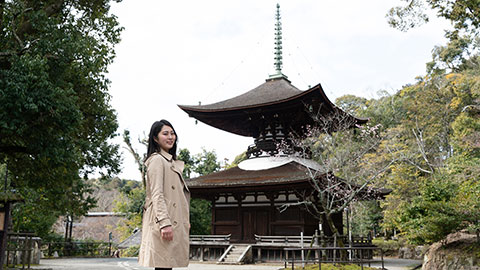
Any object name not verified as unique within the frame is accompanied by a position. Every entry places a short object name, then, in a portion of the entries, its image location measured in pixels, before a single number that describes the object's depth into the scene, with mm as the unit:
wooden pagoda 18469
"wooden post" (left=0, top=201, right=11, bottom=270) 10180
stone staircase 17603
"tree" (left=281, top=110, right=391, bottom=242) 17250
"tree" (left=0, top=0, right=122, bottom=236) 9625
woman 3615
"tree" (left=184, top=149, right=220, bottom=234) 25344
